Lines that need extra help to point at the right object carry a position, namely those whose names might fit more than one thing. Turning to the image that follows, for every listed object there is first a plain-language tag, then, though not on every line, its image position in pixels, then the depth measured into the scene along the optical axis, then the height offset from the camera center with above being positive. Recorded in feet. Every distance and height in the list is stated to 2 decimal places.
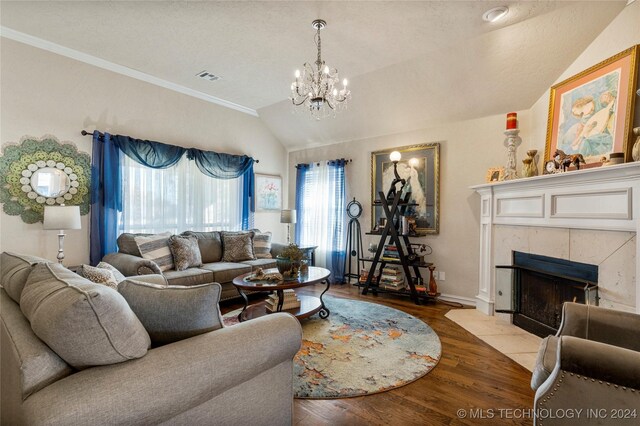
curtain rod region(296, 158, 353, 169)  17.11 +2.84
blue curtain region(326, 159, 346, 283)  17.16 -0.57
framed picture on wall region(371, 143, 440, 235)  14.07 +1.54
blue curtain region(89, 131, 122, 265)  11.87 +0.47
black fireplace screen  8.68 -2.45
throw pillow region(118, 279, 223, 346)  4.12 -1.37
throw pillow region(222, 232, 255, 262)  14.58 -1.85
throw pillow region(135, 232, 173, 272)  11.78 -1.63
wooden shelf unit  13.35 -2.20
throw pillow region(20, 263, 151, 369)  3.14 -1.27
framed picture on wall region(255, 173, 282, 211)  18.45 +1.10
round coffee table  9.56 -2.50
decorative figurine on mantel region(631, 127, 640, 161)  7.29 +1.55
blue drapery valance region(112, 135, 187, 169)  12.64 +2.56
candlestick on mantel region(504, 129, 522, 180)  11.46 +2.18
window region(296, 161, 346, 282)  17.28 -0.12
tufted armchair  3.65 -2.21
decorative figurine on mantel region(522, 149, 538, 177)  10.64 +1.65
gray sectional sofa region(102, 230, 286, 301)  10.67 -2.31
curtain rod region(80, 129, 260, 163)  11.74 +2.96
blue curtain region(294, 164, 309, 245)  18.80 +1.56
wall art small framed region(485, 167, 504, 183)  11.79 +1.46
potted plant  10.52 -1.82
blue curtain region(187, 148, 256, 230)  15.34 +2.20
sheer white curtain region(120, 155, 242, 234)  13.15 +0.46
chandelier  9.32 +3.99
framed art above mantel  8.15 +3.08
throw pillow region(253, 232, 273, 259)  15.46 -1.87
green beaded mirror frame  10.22 +1.24
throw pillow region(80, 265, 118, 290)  6.19 -1.40
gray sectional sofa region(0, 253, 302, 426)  3.01 -1.79
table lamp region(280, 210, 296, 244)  17.43 -0.35
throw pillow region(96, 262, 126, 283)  7.21 -1.52
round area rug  7.01 -4.01
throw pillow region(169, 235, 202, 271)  12.35 -1.80
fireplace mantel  7.36 +0.24
